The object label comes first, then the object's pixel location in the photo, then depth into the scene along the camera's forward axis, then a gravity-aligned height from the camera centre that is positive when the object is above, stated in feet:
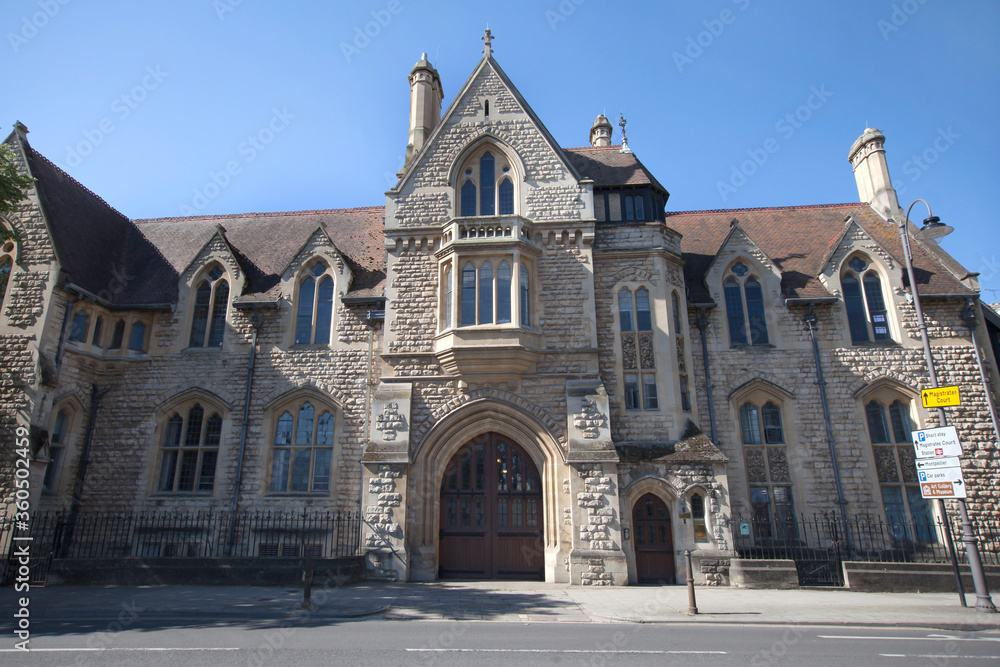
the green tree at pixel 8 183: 43.37 +25.22
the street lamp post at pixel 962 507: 34.63 +0.47
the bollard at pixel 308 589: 33.38 -3.70
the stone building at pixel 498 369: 49.37 +13.73
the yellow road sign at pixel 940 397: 37.47 +7.40
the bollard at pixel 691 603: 32.91 -4.62
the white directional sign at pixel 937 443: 37.06 +4.53
